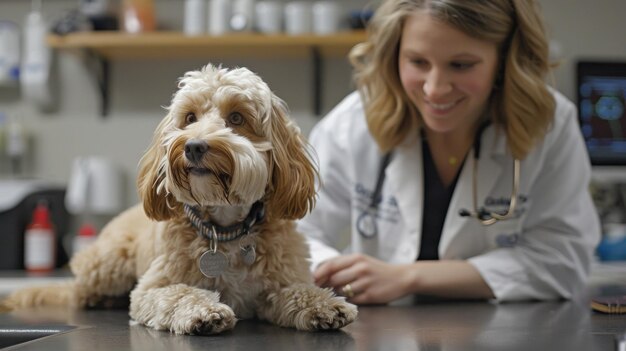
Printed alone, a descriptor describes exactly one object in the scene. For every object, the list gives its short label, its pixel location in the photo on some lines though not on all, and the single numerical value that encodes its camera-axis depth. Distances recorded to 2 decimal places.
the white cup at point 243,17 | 2.60
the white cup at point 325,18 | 2.62
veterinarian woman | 1.38
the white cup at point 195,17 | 2.66
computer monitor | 2.76
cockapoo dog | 0.95
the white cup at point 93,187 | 2.71
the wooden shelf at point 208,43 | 2.58
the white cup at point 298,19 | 2.62
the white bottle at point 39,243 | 2.53
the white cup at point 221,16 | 2.62
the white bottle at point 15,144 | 2.87
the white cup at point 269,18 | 2.61
